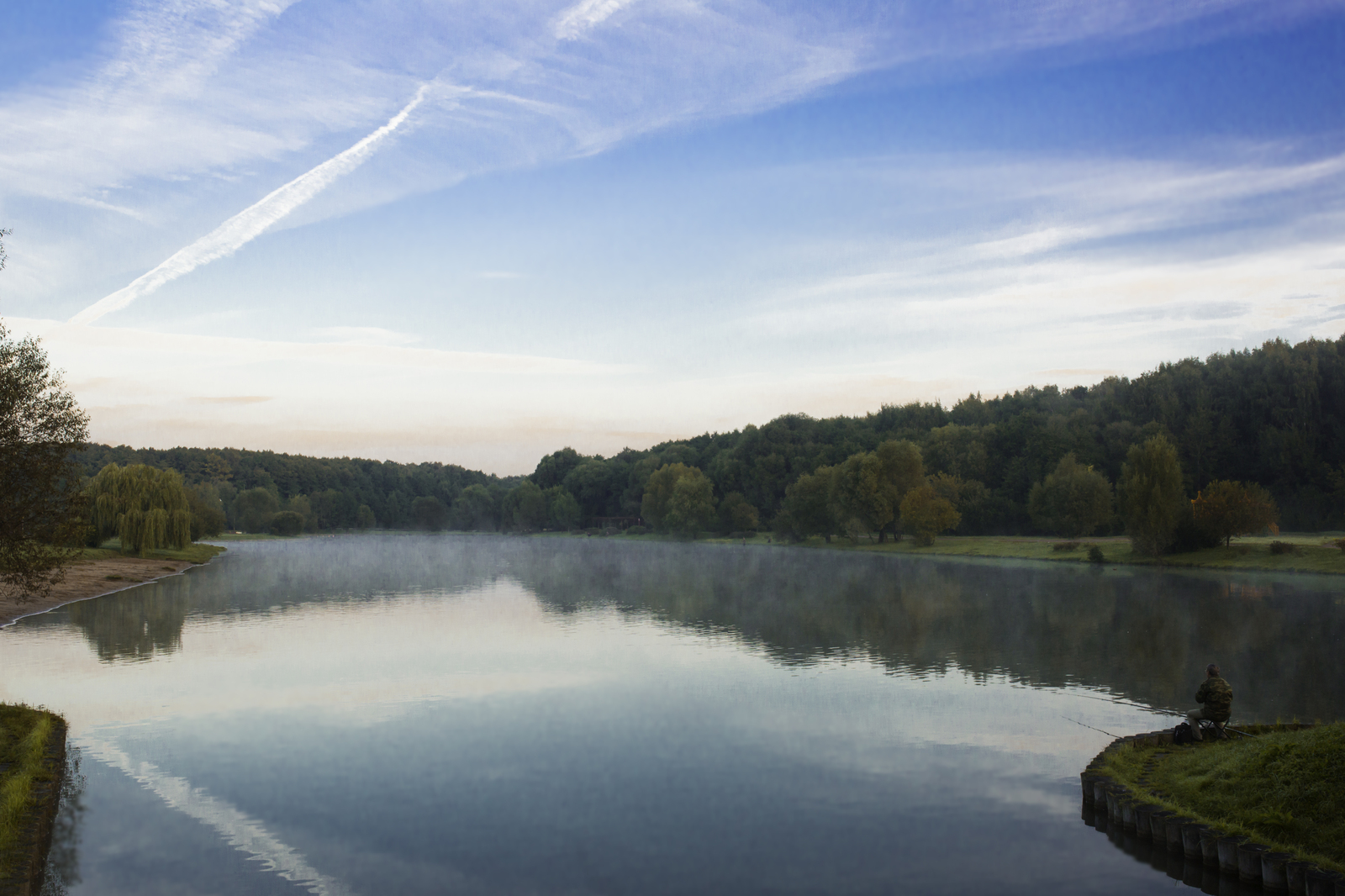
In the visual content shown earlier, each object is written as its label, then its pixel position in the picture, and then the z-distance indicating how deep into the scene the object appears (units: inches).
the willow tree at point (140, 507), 2797.7
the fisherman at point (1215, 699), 570.9
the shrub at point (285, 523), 6565.0
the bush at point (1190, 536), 2583.7
